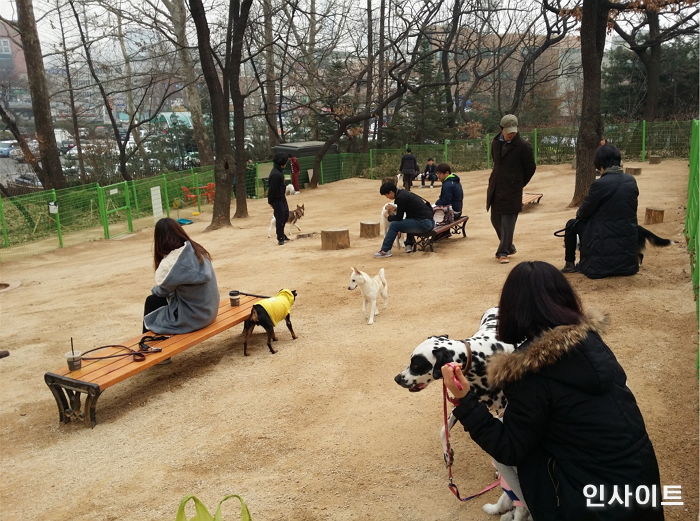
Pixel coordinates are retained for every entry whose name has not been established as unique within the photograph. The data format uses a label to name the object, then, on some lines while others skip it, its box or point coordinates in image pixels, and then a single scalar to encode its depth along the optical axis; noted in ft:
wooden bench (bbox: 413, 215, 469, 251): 31.09
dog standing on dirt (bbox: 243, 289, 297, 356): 19.25
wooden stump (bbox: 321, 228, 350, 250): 35.53
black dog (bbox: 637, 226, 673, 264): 21.04
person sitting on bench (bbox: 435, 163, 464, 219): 33.71
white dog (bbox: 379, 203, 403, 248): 32.86
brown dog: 44.55
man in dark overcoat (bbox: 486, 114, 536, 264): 26.02
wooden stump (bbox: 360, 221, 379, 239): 39.01
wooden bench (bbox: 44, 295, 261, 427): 15.15
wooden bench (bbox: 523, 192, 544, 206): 46.66
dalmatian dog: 10.52
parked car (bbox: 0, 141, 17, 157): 118.55
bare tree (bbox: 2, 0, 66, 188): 55.47
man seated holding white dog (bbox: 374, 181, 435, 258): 30.53
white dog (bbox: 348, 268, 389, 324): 21.15
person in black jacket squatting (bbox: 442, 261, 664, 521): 7.30
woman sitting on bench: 17.44
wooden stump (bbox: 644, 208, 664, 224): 31.68
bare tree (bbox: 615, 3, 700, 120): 83.51
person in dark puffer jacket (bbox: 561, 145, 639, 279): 20.34
